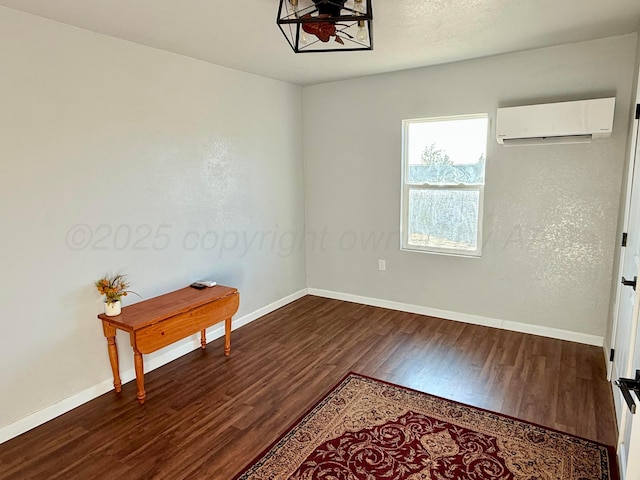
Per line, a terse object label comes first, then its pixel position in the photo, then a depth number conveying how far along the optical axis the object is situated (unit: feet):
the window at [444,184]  12.36
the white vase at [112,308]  8.85
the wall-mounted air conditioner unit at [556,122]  9.75
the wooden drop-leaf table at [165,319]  8.60
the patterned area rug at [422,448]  6.63
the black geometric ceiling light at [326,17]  6.05
